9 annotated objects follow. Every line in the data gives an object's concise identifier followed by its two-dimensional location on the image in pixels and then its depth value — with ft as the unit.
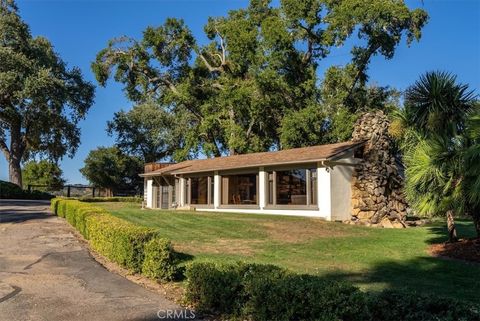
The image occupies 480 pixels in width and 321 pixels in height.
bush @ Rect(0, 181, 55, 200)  118.52
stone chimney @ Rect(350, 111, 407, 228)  64.39
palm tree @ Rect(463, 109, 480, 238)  31.13
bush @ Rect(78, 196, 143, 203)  109.85
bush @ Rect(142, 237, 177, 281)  27.07
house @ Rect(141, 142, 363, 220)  65.31
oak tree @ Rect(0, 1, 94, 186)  123.85
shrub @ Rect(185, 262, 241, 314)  19.49
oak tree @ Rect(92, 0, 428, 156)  99.35
